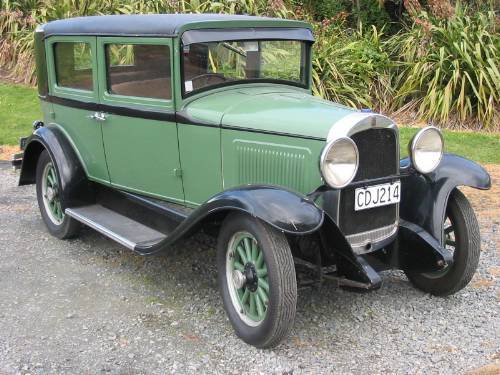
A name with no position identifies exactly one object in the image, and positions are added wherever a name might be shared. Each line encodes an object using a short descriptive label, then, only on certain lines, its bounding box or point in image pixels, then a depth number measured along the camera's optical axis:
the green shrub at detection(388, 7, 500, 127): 8.48
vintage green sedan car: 3.10
